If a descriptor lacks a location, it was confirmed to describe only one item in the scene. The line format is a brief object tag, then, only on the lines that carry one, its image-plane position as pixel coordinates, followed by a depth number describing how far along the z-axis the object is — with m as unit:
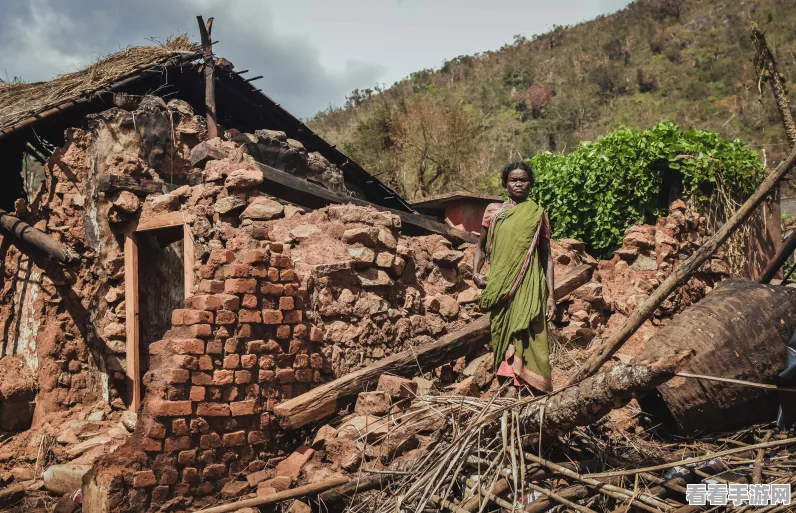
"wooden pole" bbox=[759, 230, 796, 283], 4.70
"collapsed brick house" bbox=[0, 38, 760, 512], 3.77
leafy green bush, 7.61
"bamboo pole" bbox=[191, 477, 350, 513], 3.23
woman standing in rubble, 3.69
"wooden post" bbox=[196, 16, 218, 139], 7.41
